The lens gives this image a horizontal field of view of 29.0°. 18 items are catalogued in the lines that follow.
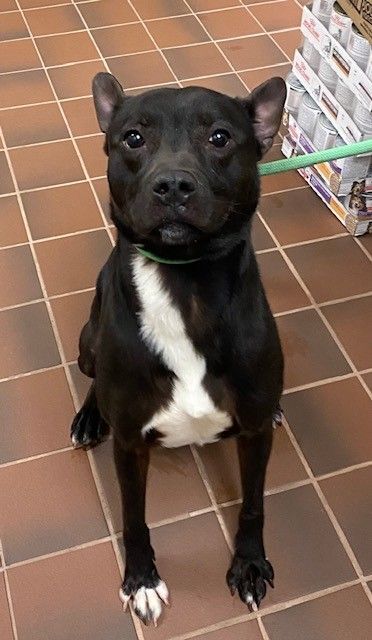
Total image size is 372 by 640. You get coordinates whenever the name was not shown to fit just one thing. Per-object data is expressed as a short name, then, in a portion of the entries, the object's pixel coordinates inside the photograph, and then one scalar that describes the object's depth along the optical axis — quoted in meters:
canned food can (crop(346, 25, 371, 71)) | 2.14
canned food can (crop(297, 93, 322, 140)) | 2.44
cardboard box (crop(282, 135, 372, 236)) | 2.34
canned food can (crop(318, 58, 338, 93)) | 2.34
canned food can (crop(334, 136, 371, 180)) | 2.24
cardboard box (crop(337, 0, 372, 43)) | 2.10
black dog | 1.12
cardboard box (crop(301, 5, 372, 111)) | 2.12
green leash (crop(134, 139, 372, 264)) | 1.57
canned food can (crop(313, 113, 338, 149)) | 2.35
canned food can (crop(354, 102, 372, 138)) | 2.14
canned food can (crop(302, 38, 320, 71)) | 2.43
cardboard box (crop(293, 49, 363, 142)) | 2.22
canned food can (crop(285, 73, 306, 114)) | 2.54
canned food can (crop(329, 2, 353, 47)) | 2.20
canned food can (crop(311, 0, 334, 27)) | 2.32
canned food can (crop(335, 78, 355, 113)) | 2.23
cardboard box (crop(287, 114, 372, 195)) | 2.29
